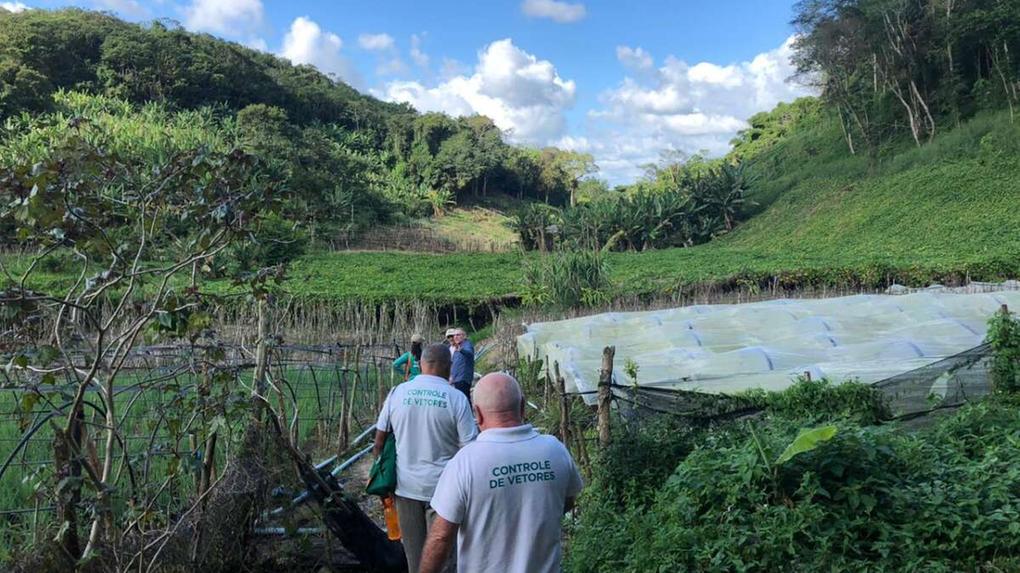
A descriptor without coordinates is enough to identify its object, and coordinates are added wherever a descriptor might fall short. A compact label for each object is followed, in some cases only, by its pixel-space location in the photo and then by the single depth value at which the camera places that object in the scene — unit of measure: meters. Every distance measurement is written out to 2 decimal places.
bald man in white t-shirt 2.15
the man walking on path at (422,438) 3.25
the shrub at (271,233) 3.38
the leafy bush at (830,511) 3.01
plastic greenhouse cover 6.71
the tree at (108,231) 2.75
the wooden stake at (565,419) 5.09
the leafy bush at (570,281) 13.84
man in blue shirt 6.04
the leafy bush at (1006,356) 5.03
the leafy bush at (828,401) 4.93
